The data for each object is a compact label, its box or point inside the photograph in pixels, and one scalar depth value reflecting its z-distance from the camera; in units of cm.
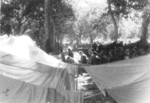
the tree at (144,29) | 1995
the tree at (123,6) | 1888
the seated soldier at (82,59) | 1242
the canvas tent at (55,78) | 564
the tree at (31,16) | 2433
